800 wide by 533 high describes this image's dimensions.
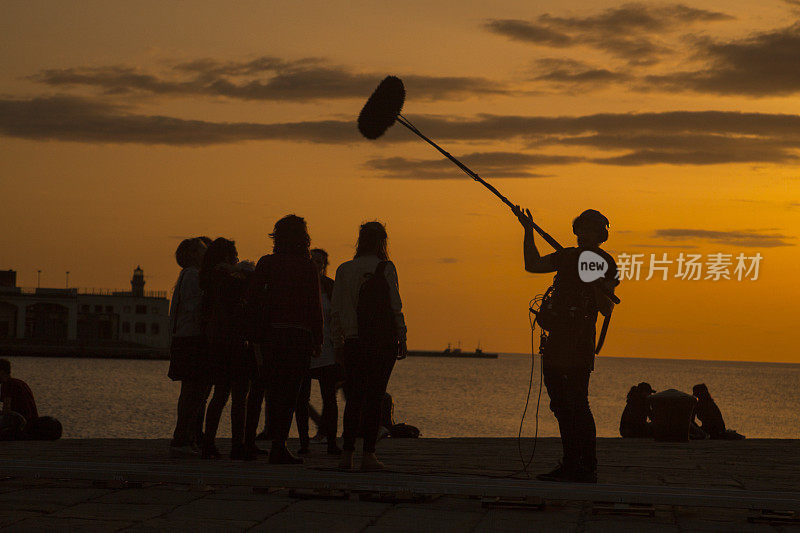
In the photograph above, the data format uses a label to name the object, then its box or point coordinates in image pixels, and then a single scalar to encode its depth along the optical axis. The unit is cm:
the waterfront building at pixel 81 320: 14925
